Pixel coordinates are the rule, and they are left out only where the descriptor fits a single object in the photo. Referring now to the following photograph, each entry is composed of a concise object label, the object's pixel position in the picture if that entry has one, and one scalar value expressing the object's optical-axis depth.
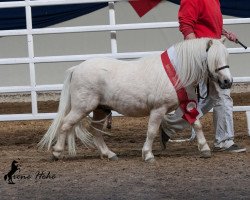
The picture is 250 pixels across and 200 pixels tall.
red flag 15.28
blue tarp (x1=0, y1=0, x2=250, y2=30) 17.40
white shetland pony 11.47
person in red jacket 12.04
